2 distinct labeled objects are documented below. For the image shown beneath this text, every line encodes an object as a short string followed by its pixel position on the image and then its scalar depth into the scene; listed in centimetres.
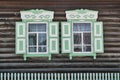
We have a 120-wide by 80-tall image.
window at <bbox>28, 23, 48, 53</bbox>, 1248
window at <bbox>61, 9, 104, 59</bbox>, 1235
